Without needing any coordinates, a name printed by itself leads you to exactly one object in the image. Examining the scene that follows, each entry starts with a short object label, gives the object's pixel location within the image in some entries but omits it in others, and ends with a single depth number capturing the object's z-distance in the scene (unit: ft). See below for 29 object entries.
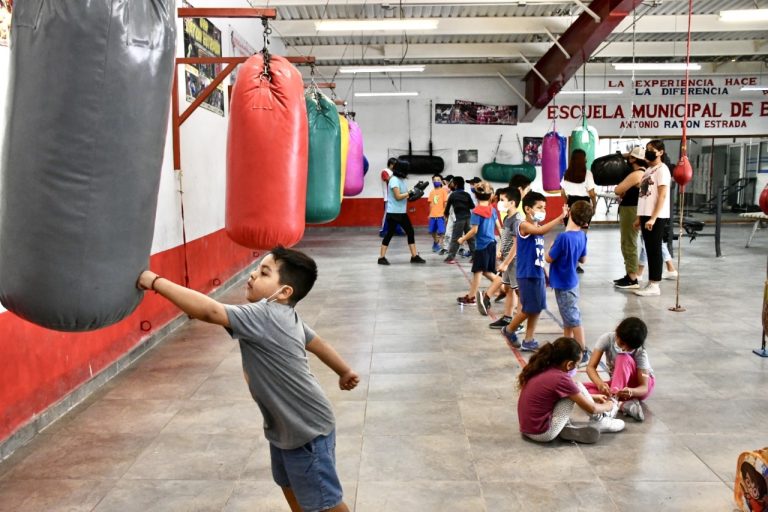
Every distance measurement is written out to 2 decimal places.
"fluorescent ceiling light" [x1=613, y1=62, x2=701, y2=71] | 38.04
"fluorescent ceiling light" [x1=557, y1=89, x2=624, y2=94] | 48.34
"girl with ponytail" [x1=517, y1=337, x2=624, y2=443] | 12.06
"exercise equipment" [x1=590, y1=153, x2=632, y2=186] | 29.25
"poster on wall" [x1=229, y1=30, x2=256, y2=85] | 30.89
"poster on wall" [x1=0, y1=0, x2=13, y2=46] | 12.30
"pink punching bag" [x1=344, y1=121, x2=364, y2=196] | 24.75
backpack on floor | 9.02
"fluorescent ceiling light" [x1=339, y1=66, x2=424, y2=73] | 38.14
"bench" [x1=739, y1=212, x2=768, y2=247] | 38.80
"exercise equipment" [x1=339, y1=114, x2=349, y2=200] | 21.36
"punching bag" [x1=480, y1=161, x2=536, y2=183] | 53.83
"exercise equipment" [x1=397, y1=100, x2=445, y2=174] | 54.48
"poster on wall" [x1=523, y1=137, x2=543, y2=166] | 55.47
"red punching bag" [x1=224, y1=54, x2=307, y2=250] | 10.87
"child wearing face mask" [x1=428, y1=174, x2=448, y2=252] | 38.75
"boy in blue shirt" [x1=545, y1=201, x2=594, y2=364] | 15.92
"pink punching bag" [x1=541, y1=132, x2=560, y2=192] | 42.50
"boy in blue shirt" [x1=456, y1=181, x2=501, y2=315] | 23.47
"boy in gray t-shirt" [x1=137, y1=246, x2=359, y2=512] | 7.81
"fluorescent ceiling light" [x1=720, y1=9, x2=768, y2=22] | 26.66
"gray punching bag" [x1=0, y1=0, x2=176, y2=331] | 6.43
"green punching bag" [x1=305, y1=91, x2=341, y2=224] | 13.89
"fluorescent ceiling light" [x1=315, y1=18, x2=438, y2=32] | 28.30
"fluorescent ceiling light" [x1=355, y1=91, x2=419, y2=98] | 47.84
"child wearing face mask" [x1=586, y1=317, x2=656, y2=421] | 13.32
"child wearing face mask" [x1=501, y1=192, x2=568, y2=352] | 17.30
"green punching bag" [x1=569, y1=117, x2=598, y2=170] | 35.40
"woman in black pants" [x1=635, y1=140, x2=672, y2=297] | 24.88
